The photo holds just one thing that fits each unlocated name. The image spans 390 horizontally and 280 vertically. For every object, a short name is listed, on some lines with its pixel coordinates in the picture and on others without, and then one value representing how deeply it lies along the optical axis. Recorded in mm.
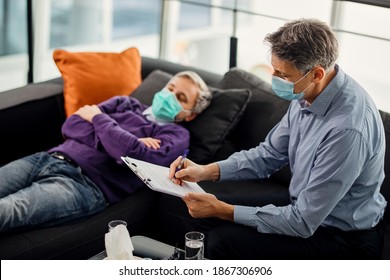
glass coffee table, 2232
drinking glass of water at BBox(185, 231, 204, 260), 2061
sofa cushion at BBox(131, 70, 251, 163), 3012
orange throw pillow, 3260
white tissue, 2088
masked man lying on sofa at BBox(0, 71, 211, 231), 2611
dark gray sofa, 2557
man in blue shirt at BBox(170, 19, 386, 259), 2201
